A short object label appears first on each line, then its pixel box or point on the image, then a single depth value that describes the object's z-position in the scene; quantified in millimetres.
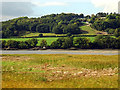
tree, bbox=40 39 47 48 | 142250
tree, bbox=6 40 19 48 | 144375
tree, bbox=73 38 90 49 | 133875
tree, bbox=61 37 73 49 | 137875
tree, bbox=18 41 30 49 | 143275
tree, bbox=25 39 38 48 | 145050
